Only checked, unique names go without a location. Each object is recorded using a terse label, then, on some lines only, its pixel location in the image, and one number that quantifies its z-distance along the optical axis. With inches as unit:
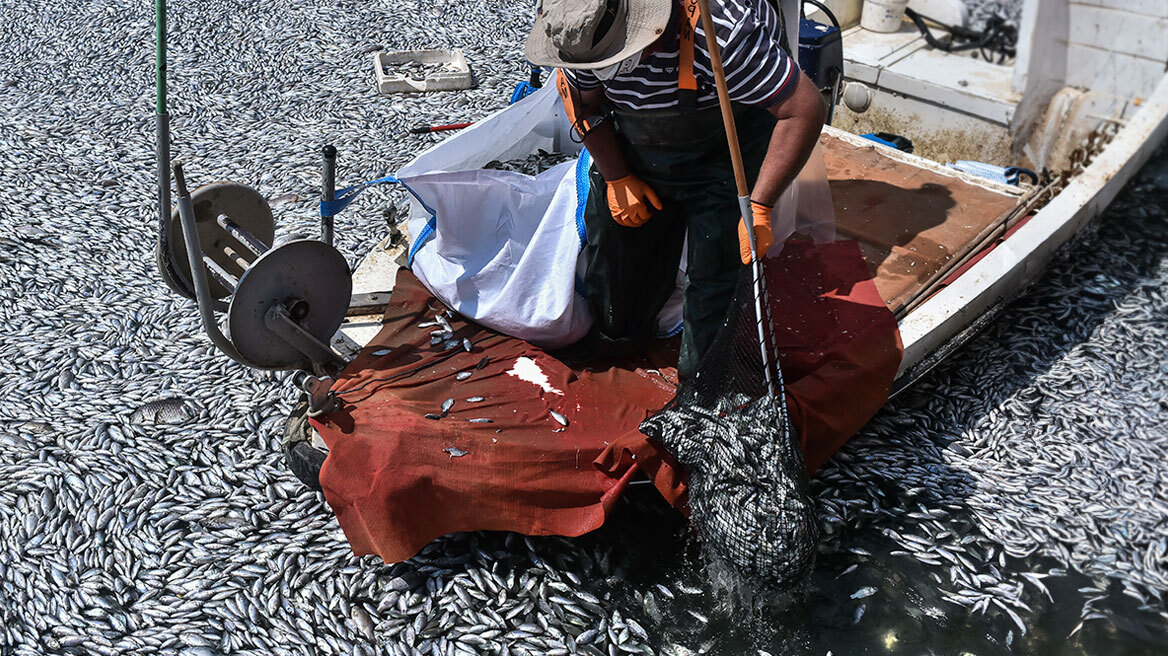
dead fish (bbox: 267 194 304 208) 251.0
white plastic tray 302.0
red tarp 147.5
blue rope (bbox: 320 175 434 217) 165.6
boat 155.5
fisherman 130.6
